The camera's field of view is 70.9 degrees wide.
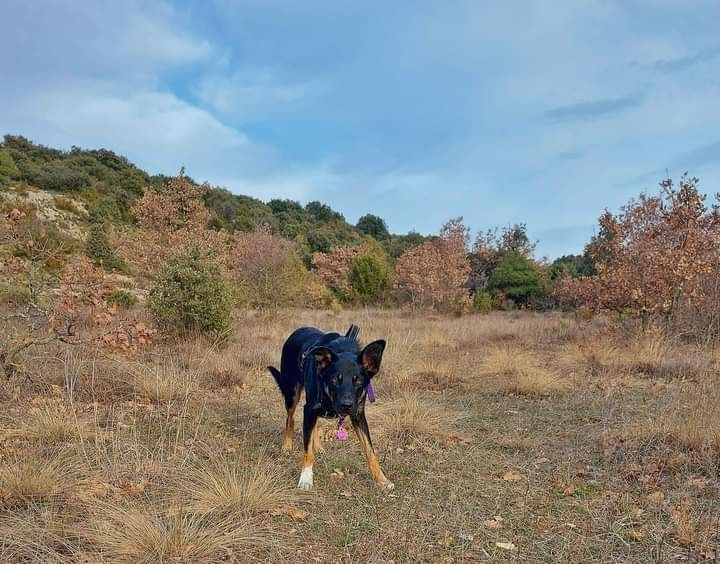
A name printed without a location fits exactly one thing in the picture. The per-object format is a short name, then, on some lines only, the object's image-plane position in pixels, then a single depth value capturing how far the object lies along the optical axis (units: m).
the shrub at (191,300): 9.95
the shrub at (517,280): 29.41
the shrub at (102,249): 16.15
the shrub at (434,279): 24.20
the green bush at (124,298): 13.78
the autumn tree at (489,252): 31.62
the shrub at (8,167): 30.86
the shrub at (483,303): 25.14
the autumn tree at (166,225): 16.53
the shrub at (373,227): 59.56
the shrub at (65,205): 30.30
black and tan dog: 3.42
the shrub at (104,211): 29.83
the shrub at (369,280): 28.92
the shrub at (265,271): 17.28
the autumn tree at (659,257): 10.48
